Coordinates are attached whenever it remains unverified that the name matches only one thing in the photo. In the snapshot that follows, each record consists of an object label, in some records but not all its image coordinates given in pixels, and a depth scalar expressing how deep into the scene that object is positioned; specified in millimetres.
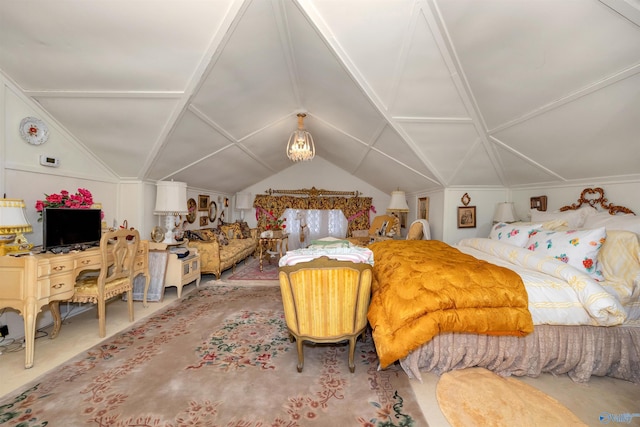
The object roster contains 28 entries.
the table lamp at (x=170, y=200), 4012
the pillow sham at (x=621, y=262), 2184
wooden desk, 2098
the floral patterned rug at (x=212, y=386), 1655
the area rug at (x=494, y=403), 1646
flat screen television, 2442
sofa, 4664
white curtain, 7988
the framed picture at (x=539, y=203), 3926
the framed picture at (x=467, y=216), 4898
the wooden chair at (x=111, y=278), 2604
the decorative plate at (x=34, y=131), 2638
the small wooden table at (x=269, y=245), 5632
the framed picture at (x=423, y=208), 5820
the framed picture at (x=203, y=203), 5988
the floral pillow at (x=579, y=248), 2363
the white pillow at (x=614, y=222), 2463
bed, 1960
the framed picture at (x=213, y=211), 6580
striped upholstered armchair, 2039
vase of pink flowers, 2650
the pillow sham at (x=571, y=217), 3055
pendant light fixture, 4090
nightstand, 3850
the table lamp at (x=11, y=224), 2115
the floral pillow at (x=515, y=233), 3111
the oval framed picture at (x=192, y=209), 5484
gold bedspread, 1914
